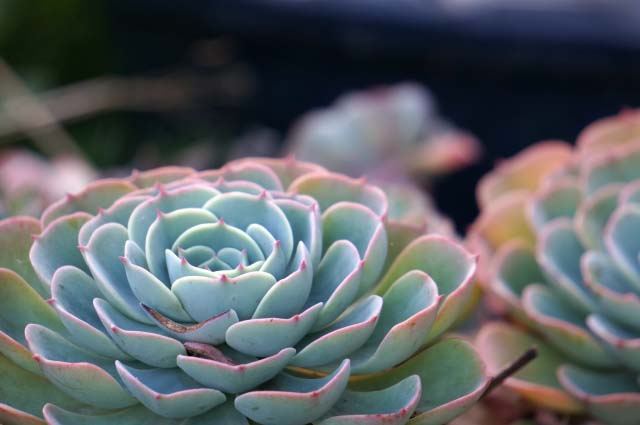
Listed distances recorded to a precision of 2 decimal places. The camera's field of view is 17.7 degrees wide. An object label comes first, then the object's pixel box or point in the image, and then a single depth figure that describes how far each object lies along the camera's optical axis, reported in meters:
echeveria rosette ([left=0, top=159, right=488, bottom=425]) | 0.61
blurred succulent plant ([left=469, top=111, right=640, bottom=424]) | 0.69
